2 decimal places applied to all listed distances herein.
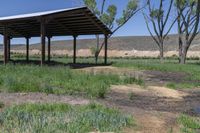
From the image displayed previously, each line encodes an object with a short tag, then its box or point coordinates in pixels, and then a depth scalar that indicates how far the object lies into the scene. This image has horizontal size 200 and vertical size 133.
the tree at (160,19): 17.85
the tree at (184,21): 16.25
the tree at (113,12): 18.23
